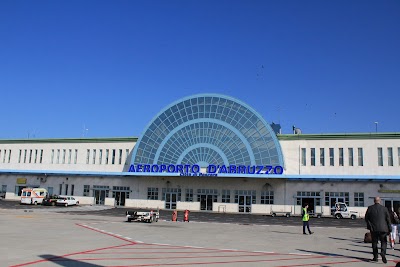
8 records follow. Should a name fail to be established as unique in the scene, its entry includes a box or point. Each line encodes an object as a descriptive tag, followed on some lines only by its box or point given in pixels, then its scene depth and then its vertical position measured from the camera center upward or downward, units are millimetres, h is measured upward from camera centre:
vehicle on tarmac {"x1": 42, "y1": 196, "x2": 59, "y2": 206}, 54875 -1999
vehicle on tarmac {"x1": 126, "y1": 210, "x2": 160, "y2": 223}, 31422 -2182
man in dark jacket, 13188 -1006
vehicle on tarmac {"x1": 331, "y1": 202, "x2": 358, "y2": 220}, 47188 -2119
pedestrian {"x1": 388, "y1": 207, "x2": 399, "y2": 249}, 17812 -1327
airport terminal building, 50969 +3636
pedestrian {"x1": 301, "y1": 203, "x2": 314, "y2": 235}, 24312 -1525
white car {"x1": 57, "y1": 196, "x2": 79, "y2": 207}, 55188 -1960
